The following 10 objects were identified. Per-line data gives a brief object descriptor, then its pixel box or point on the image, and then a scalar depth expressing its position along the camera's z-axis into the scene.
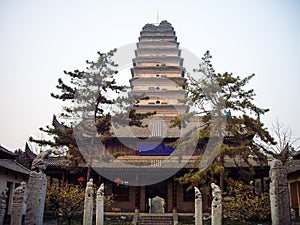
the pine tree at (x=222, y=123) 16.33
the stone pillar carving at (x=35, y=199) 10.58
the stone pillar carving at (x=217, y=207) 11.20
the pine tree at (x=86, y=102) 17.84
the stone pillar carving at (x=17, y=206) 11.26
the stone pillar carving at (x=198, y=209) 15.30
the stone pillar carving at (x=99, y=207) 14.10
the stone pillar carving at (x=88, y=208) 13.09
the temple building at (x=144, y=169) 21.33
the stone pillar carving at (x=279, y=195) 9.74
